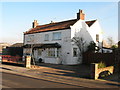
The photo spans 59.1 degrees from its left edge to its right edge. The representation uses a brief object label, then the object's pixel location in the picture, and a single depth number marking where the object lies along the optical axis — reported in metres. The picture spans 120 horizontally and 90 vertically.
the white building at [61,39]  18.49
